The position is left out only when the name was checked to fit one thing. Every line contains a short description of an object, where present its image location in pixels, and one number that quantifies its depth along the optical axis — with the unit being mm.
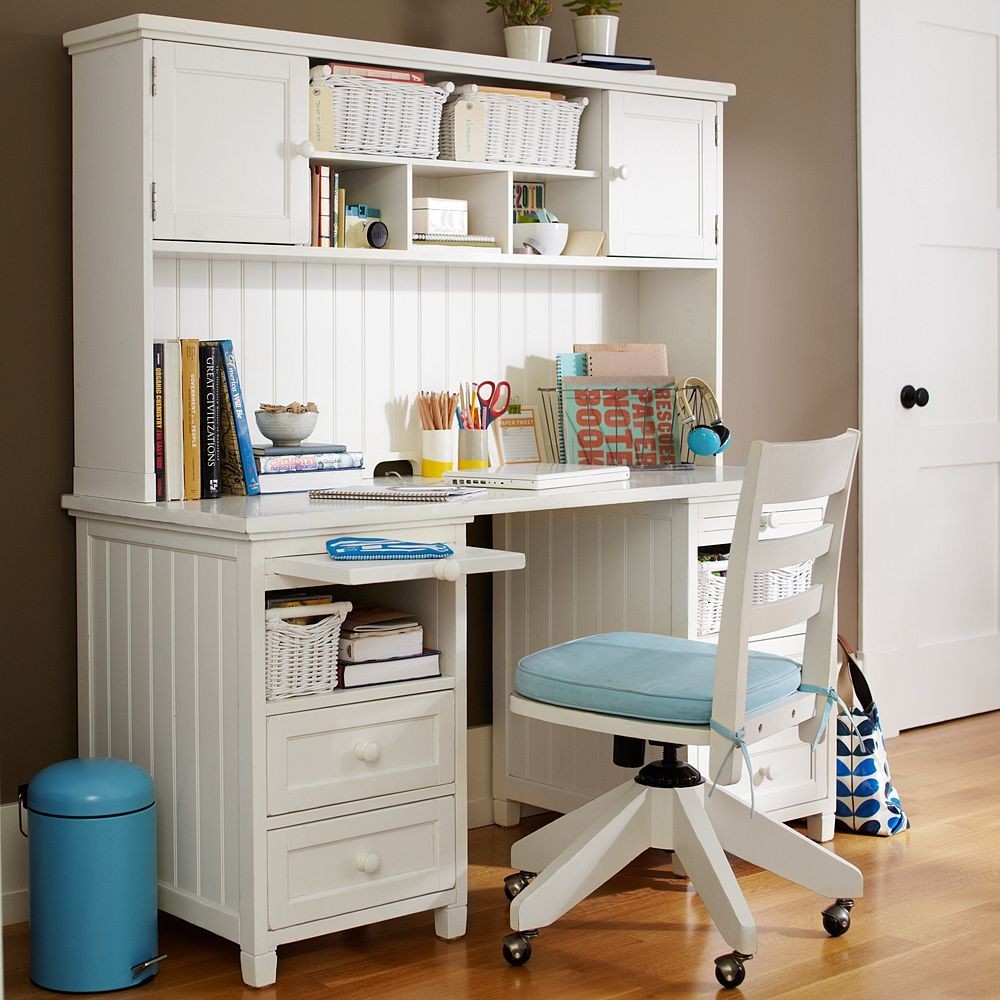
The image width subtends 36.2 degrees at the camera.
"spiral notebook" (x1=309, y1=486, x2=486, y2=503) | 2664
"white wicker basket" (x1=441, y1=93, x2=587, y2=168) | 3055
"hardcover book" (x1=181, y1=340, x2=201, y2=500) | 2680
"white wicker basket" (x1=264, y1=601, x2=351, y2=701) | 2430
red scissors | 3293
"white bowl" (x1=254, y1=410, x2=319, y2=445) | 2883
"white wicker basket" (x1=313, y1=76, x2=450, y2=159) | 2850
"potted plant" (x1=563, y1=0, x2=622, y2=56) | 3234
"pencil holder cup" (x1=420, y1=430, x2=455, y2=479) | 3127
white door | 4066
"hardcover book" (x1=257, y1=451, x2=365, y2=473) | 2799
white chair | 2406
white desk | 2418
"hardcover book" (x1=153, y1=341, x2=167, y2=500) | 2639
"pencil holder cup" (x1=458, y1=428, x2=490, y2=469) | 3195
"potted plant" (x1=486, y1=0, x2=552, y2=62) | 3156
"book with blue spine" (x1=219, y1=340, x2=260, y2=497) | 2740
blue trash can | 2408
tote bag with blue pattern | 3252
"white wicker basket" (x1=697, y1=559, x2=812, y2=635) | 2988
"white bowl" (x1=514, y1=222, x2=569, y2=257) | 3184
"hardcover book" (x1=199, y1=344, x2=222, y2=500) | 2705
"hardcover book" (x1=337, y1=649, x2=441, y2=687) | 2541
